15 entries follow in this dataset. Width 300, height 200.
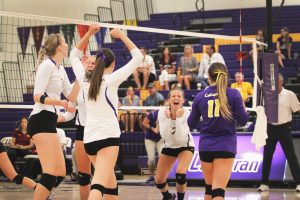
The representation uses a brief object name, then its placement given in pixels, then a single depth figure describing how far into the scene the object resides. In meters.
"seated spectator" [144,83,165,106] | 15.53
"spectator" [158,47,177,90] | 16.97
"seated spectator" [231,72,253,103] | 14.80
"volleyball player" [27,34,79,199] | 6.57
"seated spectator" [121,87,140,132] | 15.85
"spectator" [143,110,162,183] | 13.52
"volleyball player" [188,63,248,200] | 6.25
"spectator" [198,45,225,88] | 16.33
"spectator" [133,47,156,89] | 16.91
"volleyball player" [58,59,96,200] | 7.56
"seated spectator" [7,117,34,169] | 14.80
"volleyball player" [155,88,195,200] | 8.48
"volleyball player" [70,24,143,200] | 5.82
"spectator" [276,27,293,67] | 17.61
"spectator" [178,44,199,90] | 16.61
